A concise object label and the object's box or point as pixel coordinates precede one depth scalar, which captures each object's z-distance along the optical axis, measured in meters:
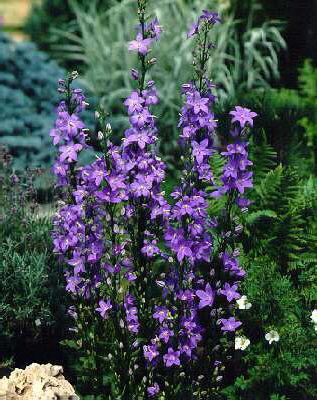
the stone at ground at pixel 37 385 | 3.21
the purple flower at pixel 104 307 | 3.19
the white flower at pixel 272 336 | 3.40
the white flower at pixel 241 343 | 3.44
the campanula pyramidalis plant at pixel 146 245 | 3.00
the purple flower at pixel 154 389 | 3.27
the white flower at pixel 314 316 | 3.42
